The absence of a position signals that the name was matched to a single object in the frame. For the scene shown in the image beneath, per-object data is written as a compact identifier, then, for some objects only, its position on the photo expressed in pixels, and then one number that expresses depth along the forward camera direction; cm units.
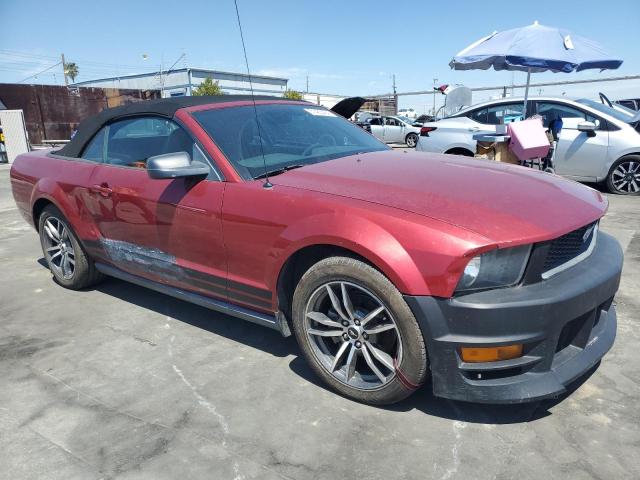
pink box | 586
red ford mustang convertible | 211
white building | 3772
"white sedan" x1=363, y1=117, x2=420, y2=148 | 2216
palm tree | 8550
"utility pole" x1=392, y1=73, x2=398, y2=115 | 2284
